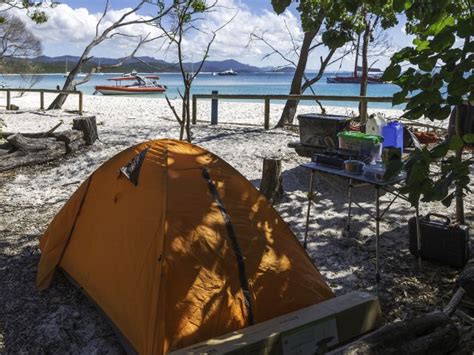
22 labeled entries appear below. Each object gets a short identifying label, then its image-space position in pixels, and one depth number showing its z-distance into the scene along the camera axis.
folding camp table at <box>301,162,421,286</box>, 4.03
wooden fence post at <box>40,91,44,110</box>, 17.16
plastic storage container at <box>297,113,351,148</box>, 6.93
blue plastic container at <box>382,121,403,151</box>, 5.98
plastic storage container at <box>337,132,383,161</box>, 4.82
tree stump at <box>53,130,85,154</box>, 8.41
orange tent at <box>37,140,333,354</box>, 2.97
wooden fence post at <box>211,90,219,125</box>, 12.51
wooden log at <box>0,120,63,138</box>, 8.23
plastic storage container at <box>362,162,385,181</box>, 4.03
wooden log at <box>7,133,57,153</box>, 7.79
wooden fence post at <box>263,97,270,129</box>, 11.14
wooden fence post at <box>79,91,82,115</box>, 14.54
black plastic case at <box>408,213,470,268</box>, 4.19
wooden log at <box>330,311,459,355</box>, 2.42
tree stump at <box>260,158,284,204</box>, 6.13
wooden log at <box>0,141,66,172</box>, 7.63
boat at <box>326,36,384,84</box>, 88.05
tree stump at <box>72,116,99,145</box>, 8.87
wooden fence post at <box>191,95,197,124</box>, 12.06
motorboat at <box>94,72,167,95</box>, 42.25
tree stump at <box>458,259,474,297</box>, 3.23
